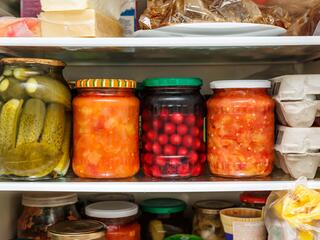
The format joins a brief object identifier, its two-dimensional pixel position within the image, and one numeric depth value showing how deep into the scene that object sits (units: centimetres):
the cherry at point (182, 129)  110
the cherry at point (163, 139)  110
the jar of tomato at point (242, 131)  108
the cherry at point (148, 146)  111
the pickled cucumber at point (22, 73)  106
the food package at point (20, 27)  108
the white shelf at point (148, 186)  103
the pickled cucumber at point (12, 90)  106
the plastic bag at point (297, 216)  98
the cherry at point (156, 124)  110
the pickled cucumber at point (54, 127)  107
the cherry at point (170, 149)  109
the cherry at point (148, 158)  111
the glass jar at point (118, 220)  117
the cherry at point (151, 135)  111
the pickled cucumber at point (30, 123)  106
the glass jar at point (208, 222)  123
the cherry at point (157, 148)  110
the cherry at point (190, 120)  110
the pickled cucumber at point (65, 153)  110
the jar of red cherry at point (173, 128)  109
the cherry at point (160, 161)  109
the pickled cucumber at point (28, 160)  106
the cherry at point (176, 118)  110
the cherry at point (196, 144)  111
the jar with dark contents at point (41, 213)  121
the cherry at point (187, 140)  110
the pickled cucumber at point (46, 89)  106
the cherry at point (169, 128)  110
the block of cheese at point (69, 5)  103
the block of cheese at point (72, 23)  104
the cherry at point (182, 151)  109
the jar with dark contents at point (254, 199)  119
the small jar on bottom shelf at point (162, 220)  124
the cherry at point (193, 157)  110
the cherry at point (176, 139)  109
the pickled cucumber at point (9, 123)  105
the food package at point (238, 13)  110
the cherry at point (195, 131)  110
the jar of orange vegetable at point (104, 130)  107
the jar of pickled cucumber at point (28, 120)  106
